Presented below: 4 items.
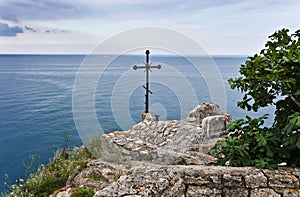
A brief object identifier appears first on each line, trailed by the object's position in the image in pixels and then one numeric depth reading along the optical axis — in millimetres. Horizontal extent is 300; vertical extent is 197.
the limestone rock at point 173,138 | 5521
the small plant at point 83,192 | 3709
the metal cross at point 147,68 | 8924
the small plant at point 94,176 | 4422
